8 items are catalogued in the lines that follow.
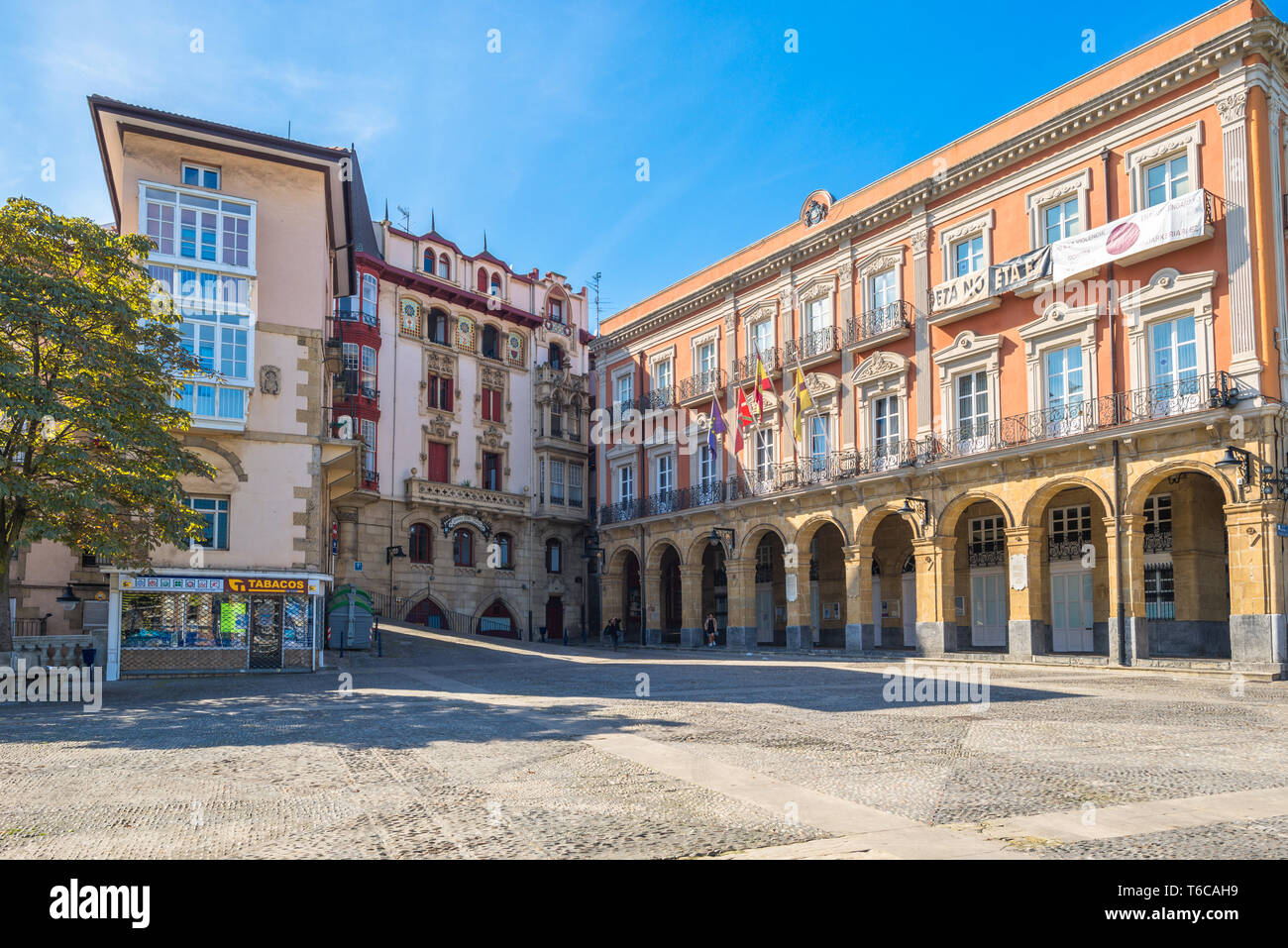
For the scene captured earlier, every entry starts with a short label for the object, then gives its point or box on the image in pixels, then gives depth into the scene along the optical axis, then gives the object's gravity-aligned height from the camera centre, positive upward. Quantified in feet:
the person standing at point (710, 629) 131.34 -9.73
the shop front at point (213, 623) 79.00 -5.37
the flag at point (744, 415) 118.73 +17.26
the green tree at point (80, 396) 60.49 +10.36
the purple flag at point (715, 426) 122.42 +17.36
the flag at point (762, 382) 117.91 +21.24
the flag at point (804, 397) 109.91 +17.96
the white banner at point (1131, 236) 80.12 +27.47
